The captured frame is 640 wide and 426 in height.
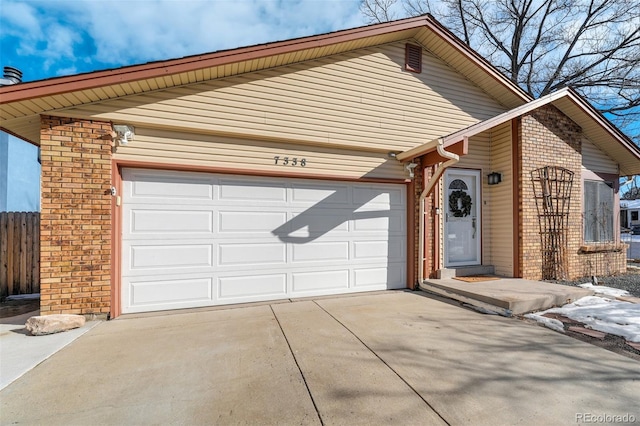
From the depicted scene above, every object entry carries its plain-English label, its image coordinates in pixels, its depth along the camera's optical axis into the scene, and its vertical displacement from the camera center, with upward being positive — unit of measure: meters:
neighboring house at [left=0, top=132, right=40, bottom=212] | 9.73 +1.71
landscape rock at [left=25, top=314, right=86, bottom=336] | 3.56 -1.29
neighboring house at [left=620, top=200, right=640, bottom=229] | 20.17 +0.36
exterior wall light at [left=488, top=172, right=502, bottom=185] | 6.43 +0.96
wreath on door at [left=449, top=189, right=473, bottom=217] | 6.34 +0.39
